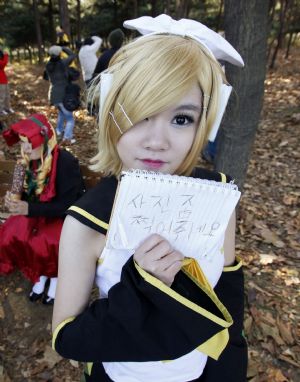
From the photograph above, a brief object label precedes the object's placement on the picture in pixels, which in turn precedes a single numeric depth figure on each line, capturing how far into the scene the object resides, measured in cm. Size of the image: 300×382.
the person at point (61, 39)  830
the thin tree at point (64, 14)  1055
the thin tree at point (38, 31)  1233
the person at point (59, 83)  648
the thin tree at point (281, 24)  1094
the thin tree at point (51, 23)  1490
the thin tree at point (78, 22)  1404
